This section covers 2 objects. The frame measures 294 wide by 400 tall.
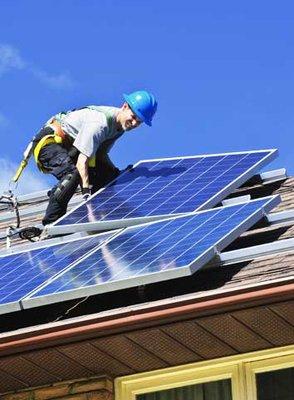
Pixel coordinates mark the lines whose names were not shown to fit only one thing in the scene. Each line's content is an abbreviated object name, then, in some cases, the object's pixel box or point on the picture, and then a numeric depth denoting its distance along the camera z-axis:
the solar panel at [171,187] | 13.55
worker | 14.36
